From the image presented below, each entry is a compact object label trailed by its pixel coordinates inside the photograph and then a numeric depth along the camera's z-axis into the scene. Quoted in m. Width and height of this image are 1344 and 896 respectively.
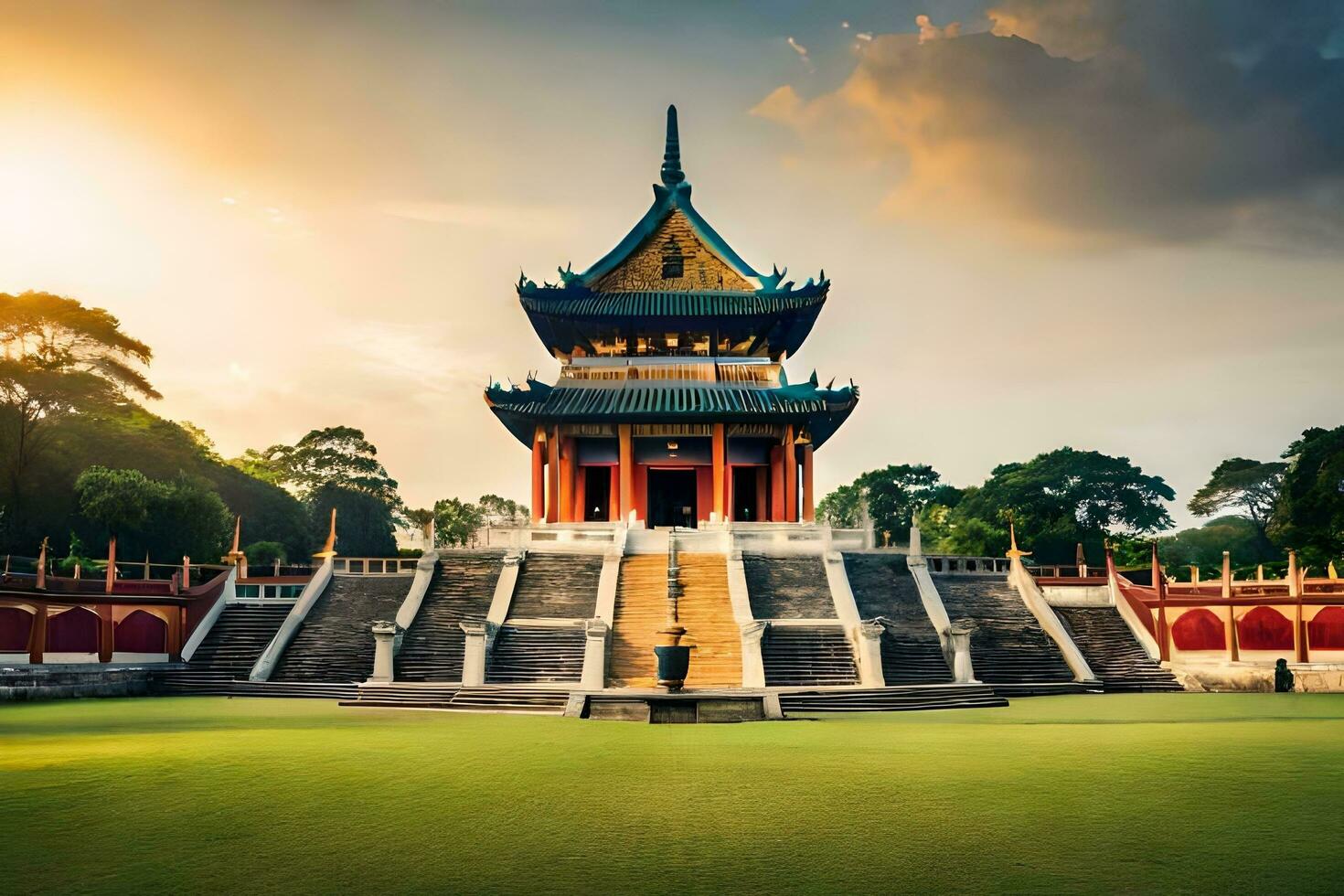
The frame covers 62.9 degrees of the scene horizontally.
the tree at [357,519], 71.12
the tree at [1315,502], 43.84
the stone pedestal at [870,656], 24.14
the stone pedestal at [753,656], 23.62
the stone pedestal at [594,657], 23.75
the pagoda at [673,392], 38.03
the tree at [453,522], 74.94
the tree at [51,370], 51.06
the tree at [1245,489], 74.56
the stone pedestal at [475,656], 24.23
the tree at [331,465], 75.31
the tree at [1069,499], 66.25
